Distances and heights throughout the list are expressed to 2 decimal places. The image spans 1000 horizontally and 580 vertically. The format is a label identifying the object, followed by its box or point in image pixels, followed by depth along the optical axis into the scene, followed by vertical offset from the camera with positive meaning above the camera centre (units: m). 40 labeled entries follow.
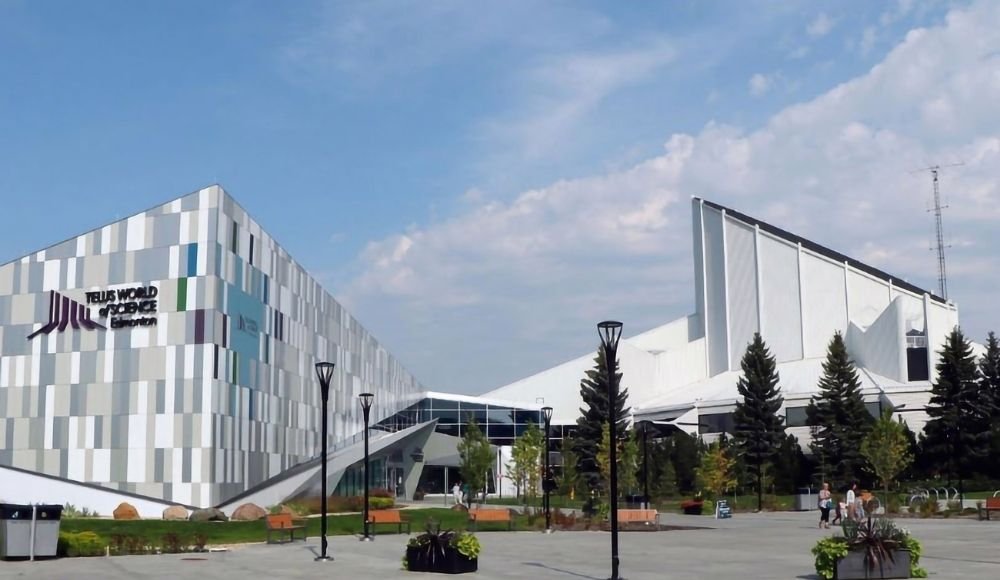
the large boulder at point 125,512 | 40.91 -2.47
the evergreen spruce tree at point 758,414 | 72.06 +1.93
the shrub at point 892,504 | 41.81 -2.59
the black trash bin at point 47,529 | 22.39 -1.71
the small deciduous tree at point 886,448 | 55.59 -0.30
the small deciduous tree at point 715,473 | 60.38 -1.66
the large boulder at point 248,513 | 42.28 -2.62
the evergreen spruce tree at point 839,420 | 68.94 +1.46
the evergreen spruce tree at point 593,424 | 73.50 +1.37
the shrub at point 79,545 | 23.67 -2.16
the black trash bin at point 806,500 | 51.62 -2.74
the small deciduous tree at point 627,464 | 57.16 -1.07
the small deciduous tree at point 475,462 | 61.22 -0.98
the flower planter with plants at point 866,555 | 16.16 -1.70
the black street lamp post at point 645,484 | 39.52 -1.63
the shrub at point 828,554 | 16.14 -1.67
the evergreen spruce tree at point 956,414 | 66.50 +1.71
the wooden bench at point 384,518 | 33.16 -2.24
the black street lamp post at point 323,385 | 24.36 +1.42
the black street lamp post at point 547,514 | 34.21 -2.23
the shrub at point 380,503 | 48.76 -2.63
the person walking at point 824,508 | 33.69 -2.03
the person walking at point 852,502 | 28.25 -1.71
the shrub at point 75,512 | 41.31 -2.52
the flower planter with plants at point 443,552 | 18.84 -1.88
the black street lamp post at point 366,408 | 29.88 +1.14
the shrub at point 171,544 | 24.95 -2.27
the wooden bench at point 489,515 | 34.00 -2.24
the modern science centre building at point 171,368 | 44.06 +3.46
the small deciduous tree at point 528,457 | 62.00 -0.73
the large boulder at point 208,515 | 40.59 -2.60
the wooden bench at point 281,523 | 29.05 -2.10
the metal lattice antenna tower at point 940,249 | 99.85 +18.19
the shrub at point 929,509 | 39.06 -2.43
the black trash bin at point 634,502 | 41.96 -2.27
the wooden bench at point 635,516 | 35.44 -2.38
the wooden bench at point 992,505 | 35.78 -2.10
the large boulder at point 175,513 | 41.66 -2.58
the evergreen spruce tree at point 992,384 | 66.44 +3.72
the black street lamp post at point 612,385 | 16.98 +0.94
